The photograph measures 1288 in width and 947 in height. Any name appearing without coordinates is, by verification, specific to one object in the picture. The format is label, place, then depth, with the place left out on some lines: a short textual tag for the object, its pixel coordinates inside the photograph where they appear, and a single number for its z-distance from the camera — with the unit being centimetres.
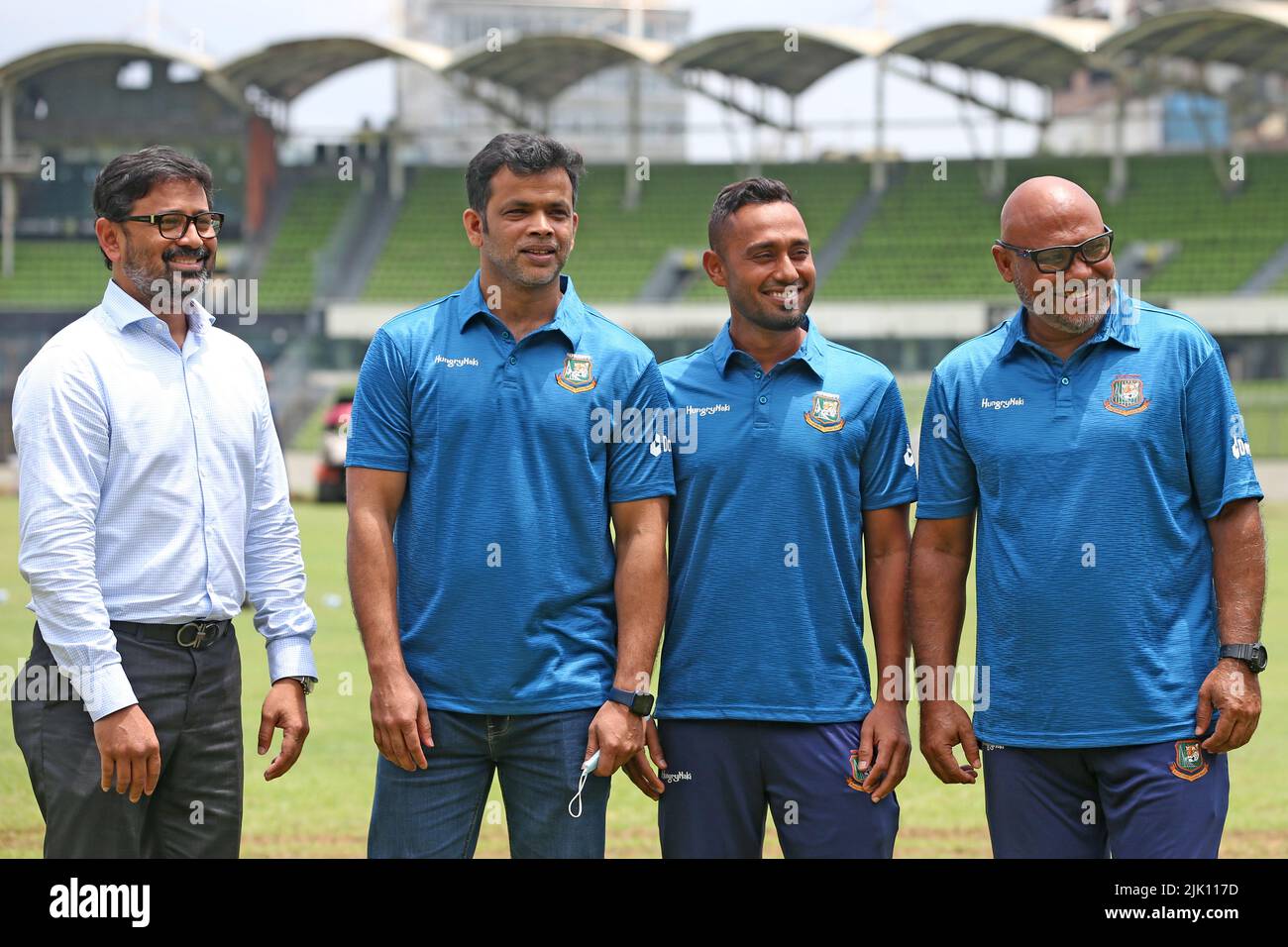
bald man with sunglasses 396
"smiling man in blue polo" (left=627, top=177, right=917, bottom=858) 417
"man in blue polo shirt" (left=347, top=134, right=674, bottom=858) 398
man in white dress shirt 381
